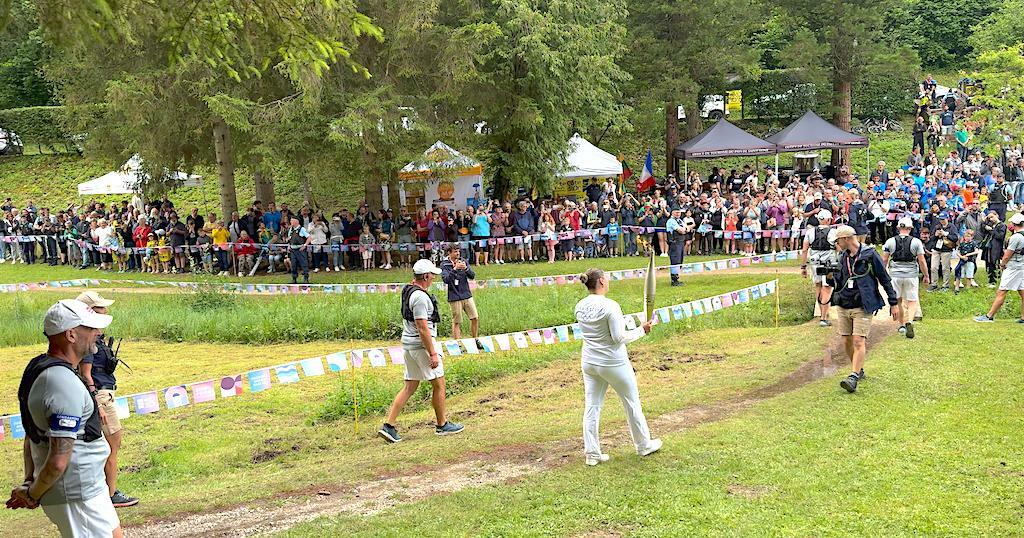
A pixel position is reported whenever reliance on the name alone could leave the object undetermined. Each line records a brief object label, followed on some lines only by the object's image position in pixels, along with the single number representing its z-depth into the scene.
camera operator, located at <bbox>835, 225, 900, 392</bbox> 10.61
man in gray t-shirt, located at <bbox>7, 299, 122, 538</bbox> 5.21
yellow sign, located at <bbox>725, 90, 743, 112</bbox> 41.81
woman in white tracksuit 8.26
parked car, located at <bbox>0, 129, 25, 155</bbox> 46.34
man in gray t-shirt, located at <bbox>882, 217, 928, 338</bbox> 14.46
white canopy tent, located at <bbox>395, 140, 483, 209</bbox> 23.31
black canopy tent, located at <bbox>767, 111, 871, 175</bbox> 30.81
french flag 31.62
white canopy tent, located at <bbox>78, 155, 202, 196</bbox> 31.41
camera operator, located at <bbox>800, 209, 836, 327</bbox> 14.91
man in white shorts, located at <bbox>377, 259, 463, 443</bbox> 9.50
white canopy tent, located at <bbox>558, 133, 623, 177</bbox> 29.53
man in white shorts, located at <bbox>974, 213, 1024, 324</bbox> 14.74
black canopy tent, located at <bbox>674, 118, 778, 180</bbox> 30.95
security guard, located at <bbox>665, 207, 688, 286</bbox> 20.08
